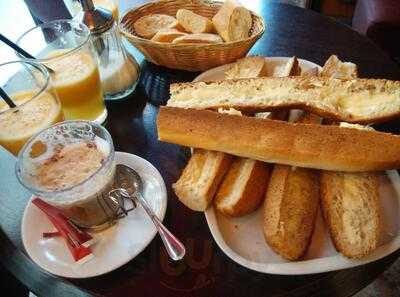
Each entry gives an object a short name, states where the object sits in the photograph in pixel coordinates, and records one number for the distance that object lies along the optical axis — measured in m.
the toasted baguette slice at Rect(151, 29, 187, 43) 0.94
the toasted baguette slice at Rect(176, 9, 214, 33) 0.98
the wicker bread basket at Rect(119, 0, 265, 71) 0.87
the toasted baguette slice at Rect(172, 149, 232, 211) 0.65
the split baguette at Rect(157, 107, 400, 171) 0.62
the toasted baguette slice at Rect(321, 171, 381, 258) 0.57
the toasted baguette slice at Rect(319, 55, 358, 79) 0.82
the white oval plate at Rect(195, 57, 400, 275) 0.56
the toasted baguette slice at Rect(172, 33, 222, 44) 0.91
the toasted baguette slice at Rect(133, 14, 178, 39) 1.00
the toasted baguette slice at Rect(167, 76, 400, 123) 0.72
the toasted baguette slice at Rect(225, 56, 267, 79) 0.88
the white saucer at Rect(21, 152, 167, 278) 0.60
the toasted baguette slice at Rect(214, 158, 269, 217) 0.63
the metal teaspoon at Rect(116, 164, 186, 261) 0.60
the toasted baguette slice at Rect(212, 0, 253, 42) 0.95
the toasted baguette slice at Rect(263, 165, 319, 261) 0.58
